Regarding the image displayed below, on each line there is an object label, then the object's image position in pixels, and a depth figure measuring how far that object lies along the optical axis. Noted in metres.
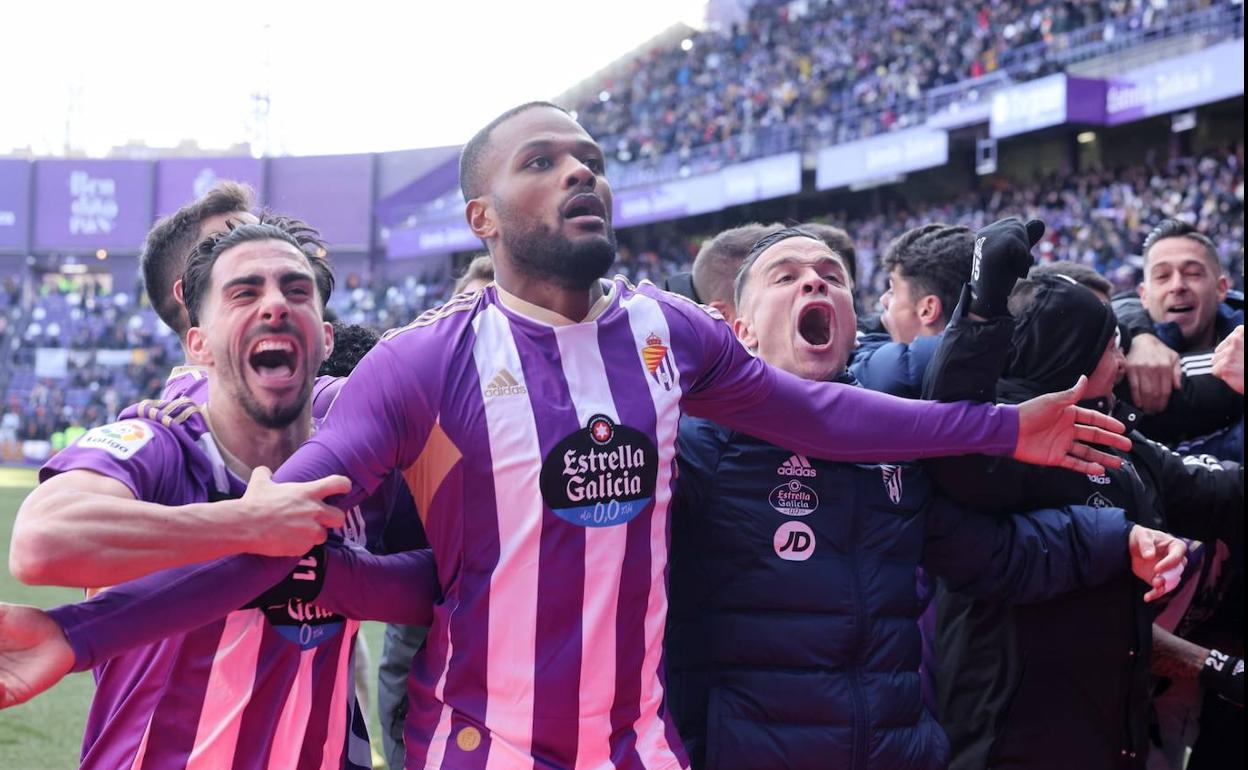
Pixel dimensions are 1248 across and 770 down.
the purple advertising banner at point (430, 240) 37.34
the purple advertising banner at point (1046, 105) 21.80
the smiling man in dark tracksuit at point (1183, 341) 4.33
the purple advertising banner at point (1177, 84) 19.33
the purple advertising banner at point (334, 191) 42.50
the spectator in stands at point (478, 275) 4.97
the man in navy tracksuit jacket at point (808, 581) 3.09
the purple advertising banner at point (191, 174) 42.16
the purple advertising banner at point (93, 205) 44.00
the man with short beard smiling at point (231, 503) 2.65
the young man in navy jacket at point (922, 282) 4.17
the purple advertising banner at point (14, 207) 44.53
